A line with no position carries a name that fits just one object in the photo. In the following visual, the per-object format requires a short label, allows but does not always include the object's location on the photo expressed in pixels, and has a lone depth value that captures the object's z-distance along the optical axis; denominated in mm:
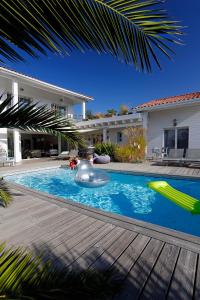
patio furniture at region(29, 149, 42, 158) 18617
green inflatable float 4985
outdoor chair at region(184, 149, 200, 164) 10384
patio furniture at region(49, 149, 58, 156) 19341
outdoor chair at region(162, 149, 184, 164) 10843
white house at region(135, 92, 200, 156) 12031
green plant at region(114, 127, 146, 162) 12914
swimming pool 5340
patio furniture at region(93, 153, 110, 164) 12836
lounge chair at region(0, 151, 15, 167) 12817
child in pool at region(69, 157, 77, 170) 11039
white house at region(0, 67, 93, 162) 14273
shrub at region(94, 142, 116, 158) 14328
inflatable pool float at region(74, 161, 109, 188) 8317
